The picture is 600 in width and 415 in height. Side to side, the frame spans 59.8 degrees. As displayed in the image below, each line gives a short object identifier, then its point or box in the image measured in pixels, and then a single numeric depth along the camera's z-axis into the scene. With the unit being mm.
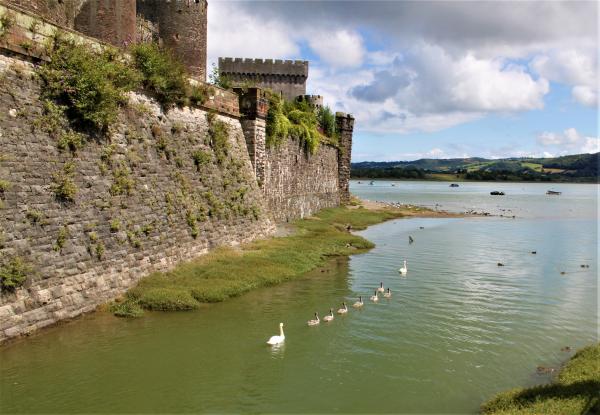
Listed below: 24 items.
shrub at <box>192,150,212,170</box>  22375
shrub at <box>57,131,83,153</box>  14711
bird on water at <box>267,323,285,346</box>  13711
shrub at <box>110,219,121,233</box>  15861
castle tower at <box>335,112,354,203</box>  55875
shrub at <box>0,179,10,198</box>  12273
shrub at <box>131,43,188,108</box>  19469
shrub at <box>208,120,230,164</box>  24484
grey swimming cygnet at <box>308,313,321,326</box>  15572
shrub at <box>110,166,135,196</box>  16438
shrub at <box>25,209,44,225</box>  12951
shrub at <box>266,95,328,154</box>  31641
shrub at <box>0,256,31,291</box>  11719
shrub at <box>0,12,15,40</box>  13414
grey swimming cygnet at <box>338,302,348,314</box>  16969
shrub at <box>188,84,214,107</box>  22891
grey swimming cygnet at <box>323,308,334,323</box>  15972
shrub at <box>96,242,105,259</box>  15016
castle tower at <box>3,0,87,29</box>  19303
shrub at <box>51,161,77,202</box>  14094
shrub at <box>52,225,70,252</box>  13602
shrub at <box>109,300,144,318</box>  14820
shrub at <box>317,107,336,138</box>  53291
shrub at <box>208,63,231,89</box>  28984
